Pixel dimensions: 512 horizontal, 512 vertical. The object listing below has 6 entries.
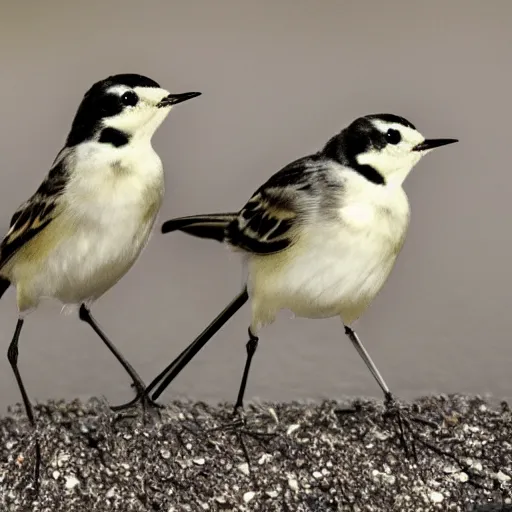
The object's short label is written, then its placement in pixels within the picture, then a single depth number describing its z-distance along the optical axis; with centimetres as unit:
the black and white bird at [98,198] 452
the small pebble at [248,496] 485
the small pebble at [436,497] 495
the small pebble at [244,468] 494
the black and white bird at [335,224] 457
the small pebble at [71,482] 486
